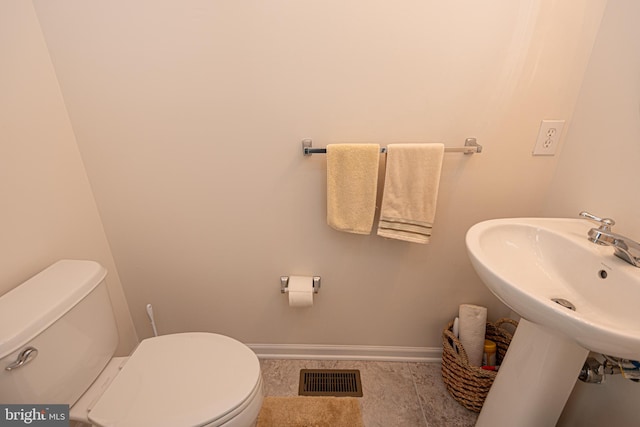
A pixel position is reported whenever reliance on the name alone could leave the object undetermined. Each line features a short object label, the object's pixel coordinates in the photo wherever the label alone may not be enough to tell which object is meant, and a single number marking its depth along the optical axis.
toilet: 0.79
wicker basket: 1.23
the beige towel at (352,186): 1.10
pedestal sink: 0.69
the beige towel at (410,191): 1.09
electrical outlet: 1.10
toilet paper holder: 1.37
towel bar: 1.10
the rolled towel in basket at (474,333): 1.31
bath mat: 1.24
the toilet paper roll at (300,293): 1.31
